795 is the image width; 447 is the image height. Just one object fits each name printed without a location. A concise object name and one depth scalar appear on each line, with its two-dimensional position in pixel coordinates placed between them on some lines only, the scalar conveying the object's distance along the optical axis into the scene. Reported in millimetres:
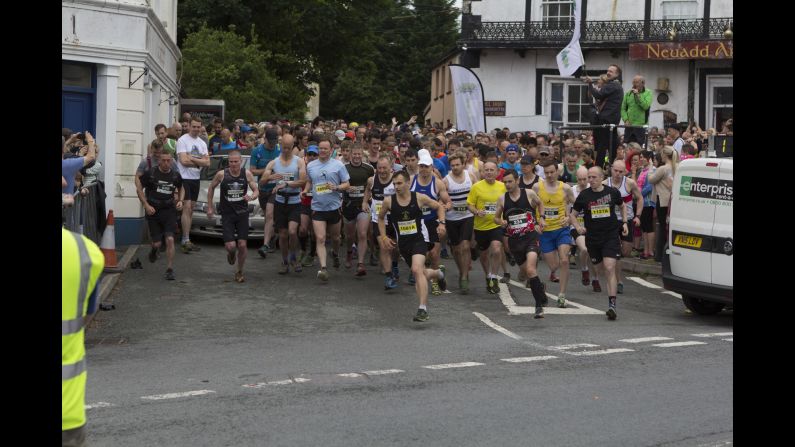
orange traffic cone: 16234
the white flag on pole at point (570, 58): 25234
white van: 15164
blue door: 20656
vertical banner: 28766
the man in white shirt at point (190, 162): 20125
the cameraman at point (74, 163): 12430
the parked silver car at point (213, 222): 21312
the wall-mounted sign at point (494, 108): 41625
